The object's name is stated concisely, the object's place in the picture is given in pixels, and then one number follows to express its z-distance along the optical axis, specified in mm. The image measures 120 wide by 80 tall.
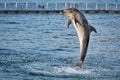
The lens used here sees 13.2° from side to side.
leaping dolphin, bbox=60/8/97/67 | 21369
